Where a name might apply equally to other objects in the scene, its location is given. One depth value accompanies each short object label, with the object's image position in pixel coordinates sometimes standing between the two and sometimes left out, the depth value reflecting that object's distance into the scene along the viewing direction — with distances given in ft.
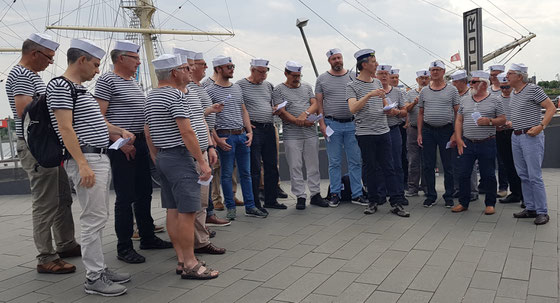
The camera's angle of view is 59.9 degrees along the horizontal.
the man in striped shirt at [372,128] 19.88
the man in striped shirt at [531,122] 17.62
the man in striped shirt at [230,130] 19.92
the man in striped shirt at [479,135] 19.44
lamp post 40.08
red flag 59.38
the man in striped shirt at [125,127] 14.07
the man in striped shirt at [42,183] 13.48
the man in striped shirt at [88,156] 11.58
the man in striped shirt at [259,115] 21.26
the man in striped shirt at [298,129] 21.80
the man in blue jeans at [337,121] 21.81
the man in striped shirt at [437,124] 21.52
